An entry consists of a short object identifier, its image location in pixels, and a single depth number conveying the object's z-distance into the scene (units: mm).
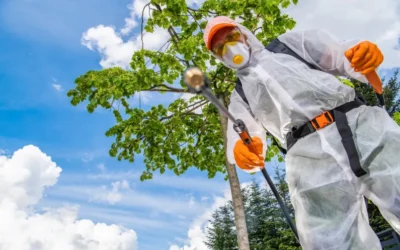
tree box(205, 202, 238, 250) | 22312
